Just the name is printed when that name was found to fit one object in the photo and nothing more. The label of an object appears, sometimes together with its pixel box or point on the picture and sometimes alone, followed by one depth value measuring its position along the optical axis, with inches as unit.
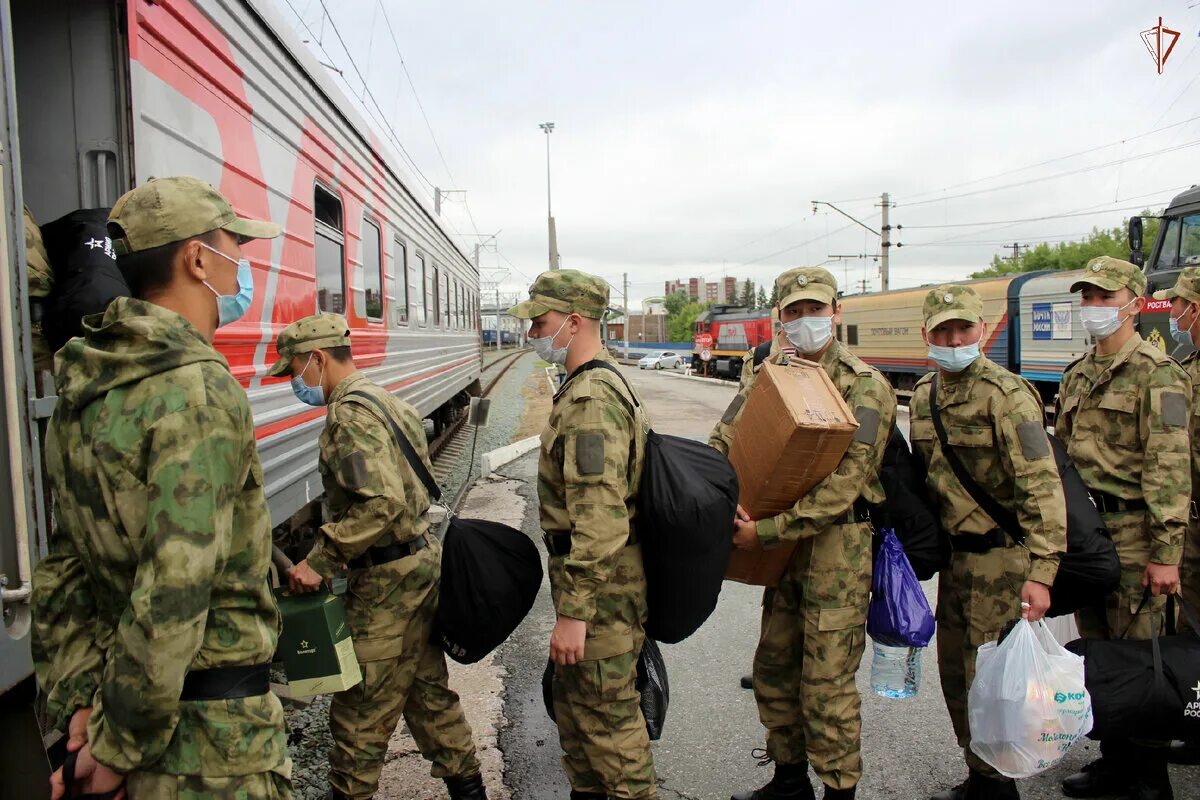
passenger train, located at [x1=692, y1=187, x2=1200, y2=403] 403.2
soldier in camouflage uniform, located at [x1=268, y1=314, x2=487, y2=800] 102.7
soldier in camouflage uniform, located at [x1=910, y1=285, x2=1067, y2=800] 103.3
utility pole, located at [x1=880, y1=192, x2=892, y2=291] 1091.3
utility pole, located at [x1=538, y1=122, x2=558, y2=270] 1173.1
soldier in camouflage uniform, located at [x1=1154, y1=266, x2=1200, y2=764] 130.2
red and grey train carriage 74.9
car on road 1916.8
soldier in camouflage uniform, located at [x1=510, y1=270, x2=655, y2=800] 87.8
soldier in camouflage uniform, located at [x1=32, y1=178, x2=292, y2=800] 54.8
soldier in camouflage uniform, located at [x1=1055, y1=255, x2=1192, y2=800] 113.0
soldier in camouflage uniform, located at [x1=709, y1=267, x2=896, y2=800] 107.0
